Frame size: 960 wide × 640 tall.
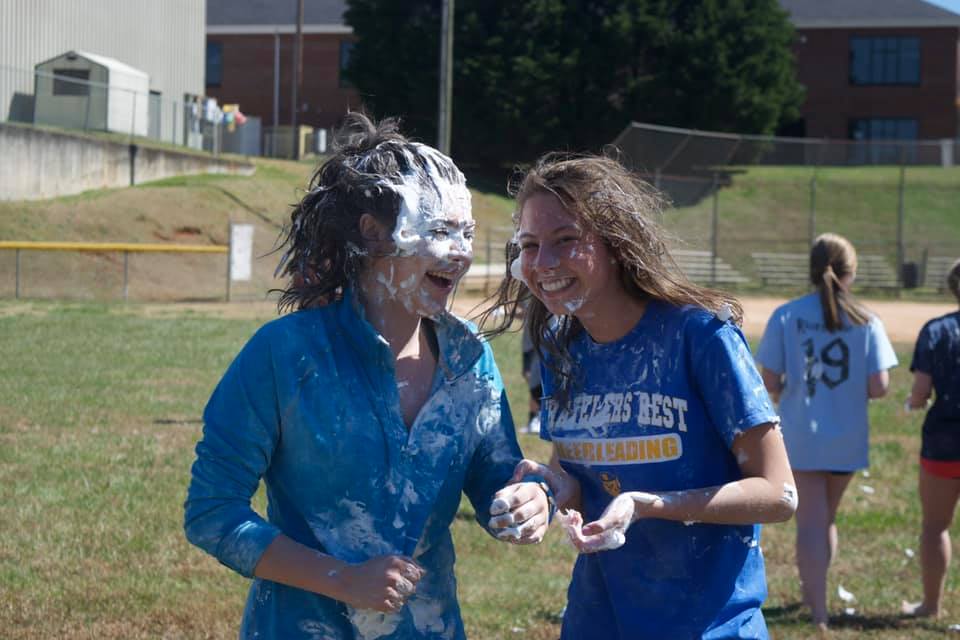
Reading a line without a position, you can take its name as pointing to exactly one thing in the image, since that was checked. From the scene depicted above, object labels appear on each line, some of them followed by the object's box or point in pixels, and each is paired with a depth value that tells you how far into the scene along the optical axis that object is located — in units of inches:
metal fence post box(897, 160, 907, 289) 1175.0
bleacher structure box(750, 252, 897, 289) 1235.9
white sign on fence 951.0
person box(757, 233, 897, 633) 230.5
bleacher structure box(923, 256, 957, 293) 1258.6
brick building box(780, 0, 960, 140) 2006.6
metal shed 1259.8
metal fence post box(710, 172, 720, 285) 1202.6
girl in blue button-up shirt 92.0
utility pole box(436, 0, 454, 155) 817.5
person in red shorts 236.7
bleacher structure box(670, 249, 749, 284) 1236.5
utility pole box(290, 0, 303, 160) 1933.7
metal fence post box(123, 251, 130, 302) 925.4
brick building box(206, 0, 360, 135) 2175.2
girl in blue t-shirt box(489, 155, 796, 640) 101.8
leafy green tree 1646.2
